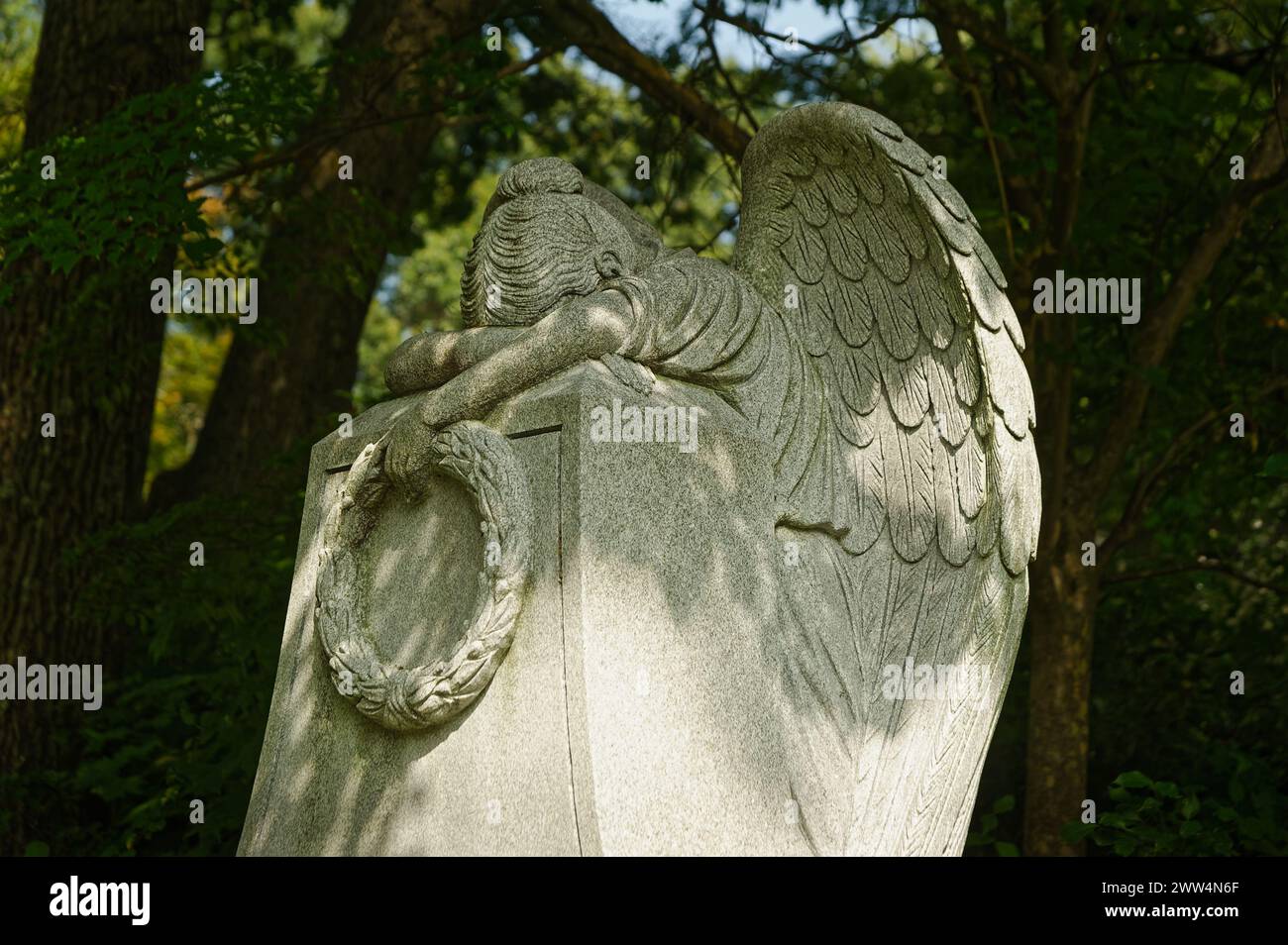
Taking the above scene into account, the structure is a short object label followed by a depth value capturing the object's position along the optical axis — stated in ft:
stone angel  14.82
